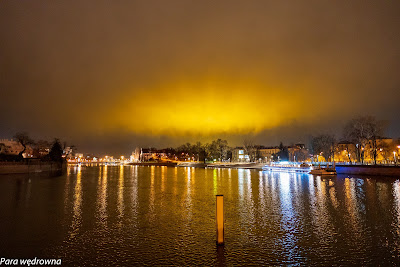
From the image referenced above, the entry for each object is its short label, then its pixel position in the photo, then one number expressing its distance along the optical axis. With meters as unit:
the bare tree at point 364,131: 66.81
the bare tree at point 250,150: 149.82
